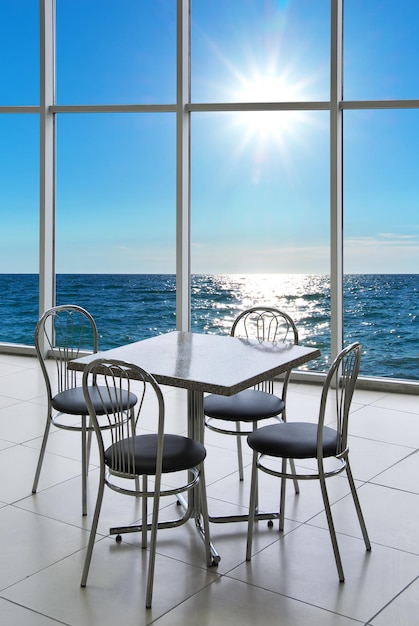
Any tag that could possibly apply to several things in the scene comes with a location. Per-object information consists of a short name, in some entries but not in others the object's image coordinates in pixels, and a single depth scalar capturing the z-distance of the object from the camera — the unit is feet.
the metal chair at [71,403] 9.98
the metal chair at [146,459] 7.75
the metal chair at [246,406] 10.00
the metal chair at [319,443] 8.28
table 8.50
